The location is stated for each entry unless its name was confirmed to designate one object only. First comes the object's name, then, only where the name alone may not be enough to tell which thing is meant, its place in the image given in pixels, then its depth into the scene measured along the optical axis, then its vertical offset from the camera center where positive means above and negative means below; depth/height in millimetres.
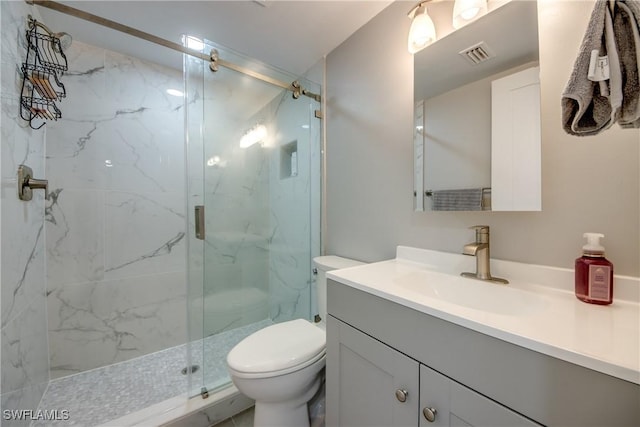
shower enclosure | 1396 -81
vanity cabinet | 427 -369
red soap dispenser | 639 -162
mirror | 841 +390
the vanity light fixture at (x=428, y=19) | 955 +802
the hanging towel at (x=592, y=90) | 563 +291
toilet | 1025 -655
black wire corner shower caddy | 1188 +675
